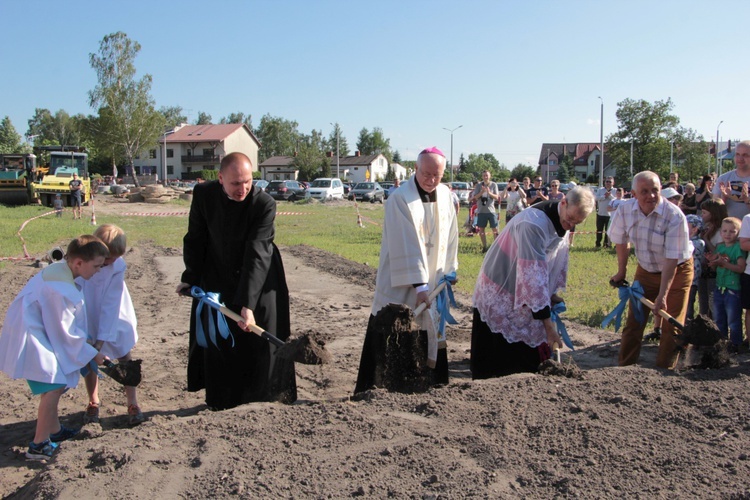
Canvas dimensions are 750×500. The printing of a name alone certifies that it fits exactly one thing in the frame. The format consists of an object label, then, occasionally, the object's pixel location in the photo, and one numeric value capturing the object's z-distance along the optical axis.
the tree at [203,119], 116.38
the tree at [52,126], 101.83
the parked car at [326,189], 39.50
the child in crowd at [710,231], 6.61
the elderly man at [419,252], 4.39
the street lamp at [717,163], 55.60
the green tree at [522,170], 69.81
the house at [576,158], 93.68
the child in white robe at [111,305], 4.20
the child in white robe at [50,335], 3.66
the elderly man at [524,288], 4.22
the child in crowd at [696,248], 6.57
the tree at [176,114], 95.14
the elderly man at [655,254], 4.89
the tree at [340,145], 88.45
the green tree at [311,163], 72.69
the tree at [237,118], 115.94
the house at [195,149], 77.12
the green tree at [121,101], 52.09
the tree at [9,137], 68.34
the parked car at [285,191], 39.84
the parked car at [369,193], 39.72
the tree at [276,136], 106.81
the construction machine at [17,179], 29.95
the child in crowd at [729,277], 6.10
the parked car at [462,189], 37.56
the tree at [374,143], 108.38
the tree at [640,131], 67.38
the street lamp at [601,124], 39.78
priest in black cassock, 4.28
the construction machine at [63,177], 29.06
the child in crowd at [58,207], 24.14
